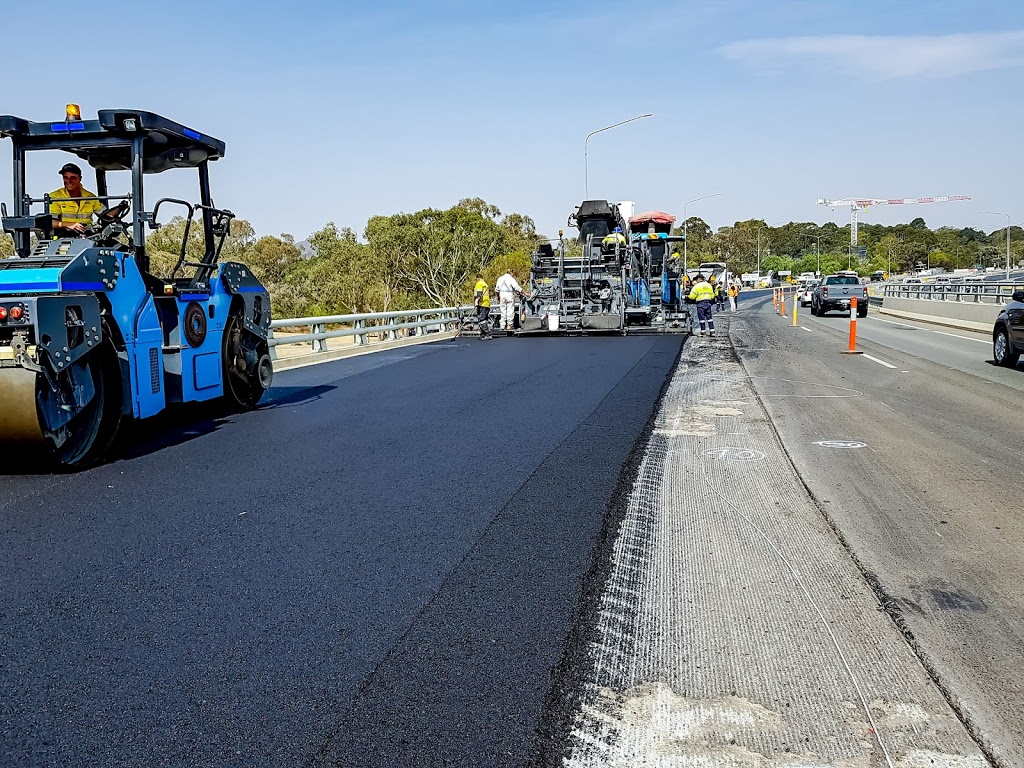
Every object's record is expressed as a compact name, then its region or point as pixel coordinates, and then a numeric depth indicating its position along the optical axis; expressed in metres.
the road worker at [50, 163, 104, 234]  8.47
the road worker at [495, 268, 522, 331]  25.33
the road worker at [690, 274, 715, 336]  24.33
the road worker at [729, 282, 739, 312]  45.28
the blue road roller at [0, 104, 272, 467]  6.83
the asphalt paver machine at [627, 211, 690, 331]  25.42
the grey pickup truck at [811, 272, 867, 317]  36.81
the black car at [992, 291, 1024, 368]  14.91
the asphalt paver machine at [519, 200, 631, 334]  24.42
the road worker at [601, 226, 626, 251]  25.00
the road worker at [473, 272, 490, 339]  25.39
